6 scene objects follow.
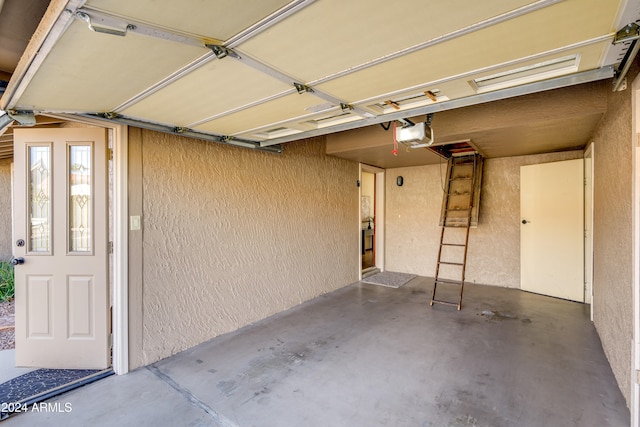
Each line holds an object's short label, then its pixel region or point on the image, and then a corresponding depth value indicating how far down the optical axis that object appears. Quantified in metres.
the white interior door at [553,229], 4.21
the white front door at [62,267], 2.54
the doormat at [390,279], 5.31
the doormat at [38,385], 2.09
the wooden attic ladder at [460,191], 4.54
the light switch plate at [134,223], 2.55
